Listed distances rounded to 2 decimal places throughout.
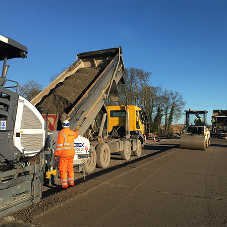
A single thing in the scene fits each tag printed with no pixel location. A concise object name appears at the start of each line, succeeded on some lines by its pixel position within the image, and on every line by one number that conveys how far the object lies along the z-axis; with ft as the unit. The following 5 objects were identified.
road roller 44.09
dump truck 22.08
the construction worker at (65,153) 16.31
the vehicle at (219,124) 86.12
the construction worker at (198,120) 48.75
